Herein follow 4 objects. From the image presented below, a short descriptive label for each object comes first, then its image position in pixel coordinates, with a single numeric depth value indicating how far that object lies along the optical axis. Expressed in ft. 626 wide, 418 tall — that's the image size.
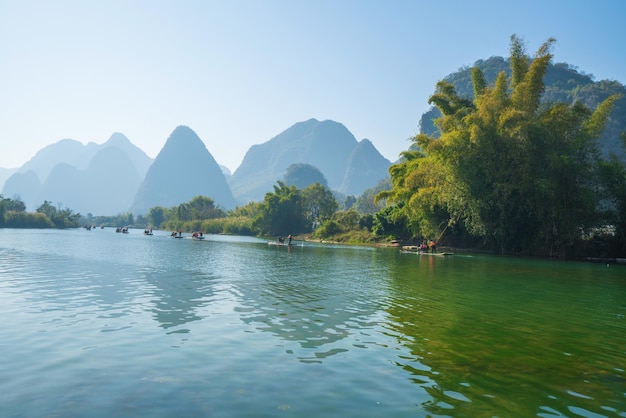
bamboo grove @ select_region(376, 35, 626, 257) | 125.49
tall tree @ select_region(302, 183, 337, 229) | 318.04
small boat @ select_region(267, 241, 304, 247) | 191.31
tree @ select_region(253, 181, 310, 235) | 314.55
